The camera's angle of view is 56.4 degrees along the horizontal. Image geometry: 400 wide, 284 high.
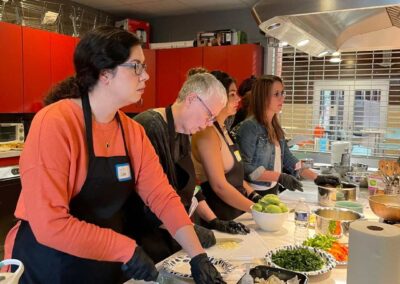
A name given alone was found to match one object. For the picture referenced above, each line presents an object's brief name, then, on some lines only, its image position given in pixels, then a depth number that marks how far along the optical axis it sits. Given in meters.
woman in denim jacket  2.26
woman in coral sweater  1.00
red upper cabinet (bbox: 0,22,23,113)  3.19
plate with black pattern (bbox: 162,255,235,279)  1.15
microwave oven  3.46
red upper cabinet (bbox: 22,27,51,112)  3.40
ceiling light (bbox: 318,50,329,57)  2.17
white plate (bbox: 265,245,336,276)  1.14
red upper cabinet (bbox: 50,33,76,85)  3.65
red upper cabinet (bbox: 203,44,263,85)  4.13
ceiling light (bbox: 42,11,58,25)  3.80
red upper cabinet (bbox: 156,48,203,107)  4.44
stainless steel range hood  1.14
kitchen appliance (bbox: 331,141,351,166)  3.16
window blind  3.69
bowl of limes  1.56
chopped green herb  1.17
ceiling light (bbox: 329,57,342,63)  3.73
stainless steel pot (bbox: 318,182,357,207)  1.96
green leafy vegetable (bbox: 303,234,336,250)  1.35
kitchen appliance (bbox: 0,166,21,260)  3.02
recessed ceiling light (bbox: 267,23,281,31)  1.33
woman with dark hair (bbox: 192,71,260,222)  1.83
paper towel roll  0.80
